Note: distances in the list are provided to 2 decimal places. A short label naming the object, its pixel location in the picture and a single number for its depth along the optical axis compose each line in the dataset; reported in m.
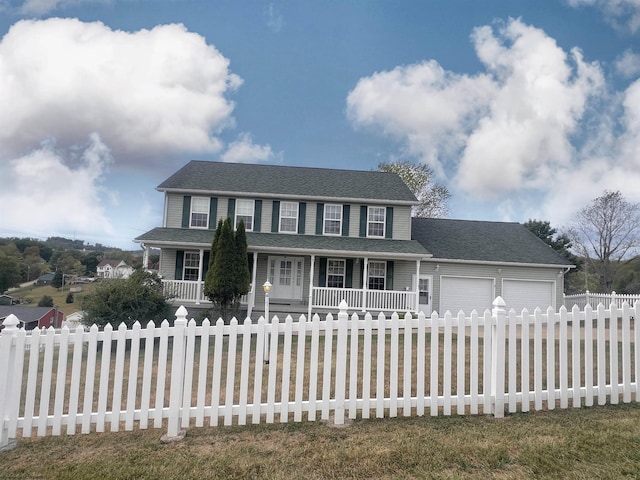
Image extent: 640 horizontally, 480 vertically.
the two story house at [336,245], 15.65
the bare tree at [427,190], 30.33
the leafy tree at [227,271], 12.31
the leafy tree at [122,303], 10.45
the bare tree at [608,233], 25.78
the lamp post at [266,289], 7.78
